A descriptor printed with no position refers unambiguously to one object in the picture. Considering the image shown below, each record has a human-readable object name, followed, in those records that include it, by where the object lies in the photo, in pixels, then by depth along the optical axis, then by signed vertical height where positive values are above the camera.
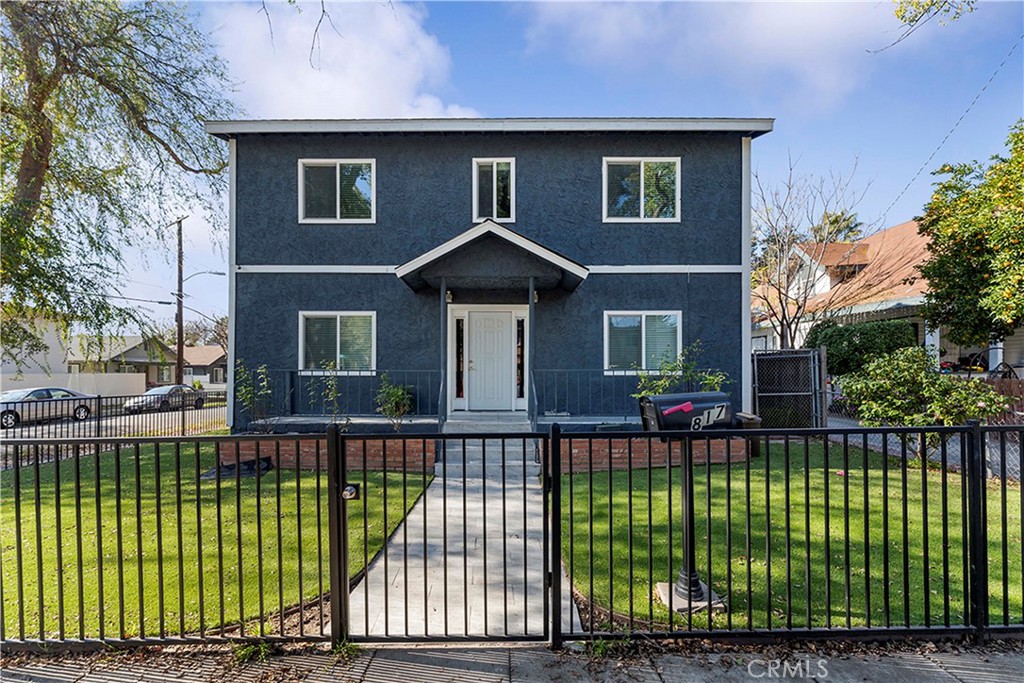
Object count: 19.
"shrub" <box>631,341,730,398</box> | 9.34 -0.65
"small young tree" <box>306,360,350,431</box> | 10.02 -0.86
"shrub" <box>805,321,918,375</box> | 14.60 -0.04
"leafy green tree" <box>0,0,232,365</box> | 8.09 +4.06
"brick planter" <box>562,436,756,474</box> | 8.48 -1.89
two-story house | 10.29 +2.14
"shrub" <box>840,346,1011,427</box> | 7.37 -0.83
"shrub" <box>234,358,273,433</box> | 9.52 -0.84
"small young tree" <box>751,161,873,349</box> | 17.94 +3.82
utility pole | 20.45 +0.93
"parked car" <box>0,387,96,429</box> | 15.54 -1.74
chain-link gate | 10.18 -0.96
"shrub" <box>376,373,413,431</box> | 9.34 -1.04
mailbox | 3.40 -0.47
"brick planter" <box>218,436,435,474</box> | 8.40 -1.83
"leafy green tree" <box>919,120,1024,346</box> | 9.61 +1.95
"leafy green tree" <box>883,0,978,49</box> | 5.06 +3.28
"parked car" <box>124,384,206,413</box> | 12.73 -1.42
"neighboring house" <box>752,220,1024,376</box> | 16.19 +2.12
